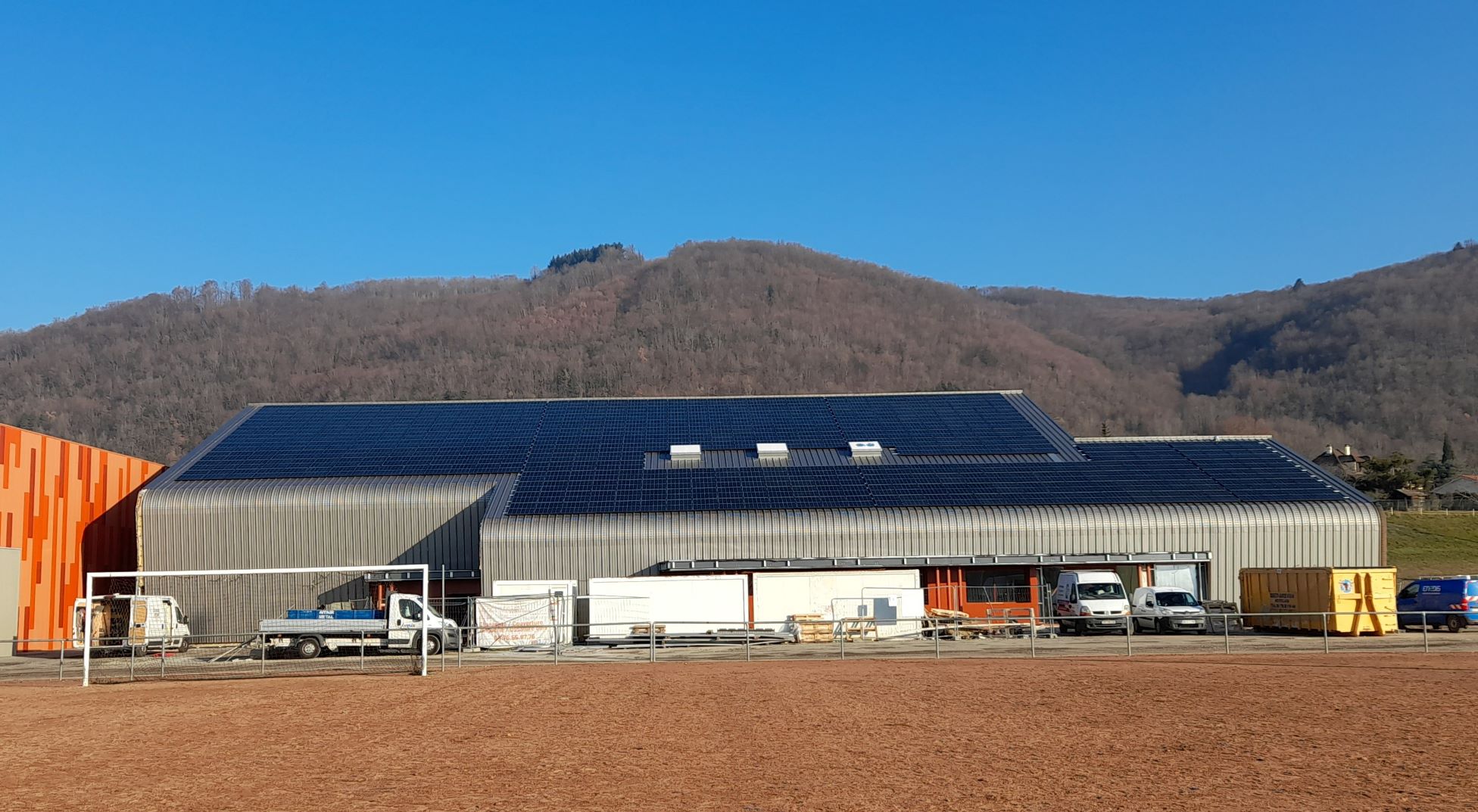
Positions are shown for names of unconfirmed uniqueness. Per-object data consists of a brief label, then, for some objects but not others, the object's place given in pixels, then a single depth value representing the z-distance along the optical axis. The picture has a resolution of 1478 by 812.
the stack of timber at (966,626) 42.81
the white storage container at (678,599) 43.53
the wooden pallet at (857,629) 43.69
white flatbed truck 39.19
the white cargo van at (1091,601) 44.31
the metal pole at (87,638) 31.08
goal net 35.16
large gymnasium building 47.72
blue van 44.12
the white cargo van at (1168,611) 44.38
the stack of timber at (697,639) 42.16
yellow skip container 41.62
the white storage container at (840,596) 44.88
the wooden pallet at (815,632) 43.62
